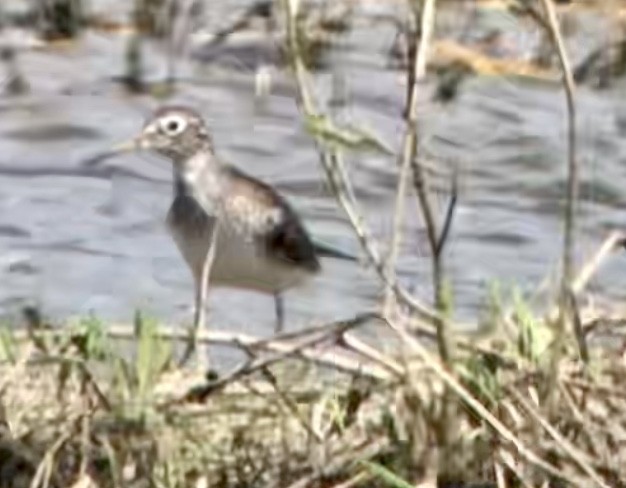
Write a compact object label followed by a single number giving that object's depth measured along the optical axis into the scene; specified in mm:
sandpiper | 14070
